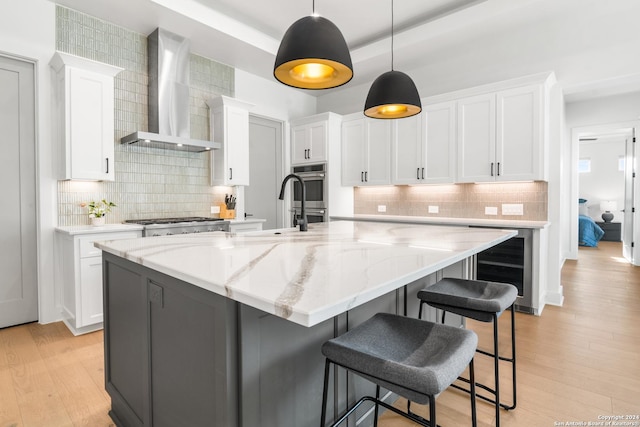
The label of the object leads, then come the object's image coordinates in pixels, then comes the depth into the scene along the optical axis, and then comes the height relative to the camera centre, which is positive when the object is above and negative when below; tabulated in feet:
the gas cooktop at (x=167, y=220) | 11.45 -0.44
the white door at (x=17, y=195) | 10.23 +0.40
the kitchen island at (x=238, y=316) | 3.29 -1.33
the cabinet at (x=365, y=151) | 15.81 +2.68
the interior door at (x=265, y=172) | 16.78 +1.79
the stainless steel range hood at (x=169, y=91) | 12.48 +4.32
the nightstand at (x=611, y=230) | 28.14 -2.01
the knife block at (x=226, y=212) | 14.92 -0.20
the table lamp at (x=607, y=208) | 28.53 -0.17
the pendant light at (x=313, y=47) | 5.72 +2.70
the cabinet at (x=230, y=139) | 14.17 +2.84
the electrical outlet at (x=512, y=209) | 13.19 -0.10
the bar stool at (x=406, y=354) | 3.24 -1.59
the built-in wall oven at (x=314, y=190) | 16.89 +0.84
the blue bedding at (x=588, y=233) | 25.55 -1.99
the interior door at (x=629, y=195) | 19.57 +0.61
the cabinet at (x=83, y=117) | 10.24 +2.80
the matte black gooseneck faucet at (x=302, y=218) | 7.09 -0.25
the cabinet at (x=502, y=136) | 11.79 +2.54
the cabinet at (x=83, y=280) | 9.79 -2.07
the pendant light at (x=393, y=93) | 8.02 +2.69
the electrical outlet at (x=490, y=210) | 13.78 -0.14
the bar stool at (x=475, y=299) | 5.35 -1.54
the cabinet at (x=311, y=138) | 16.80 +3.46
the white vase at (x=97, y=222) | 10.95 -0.44
